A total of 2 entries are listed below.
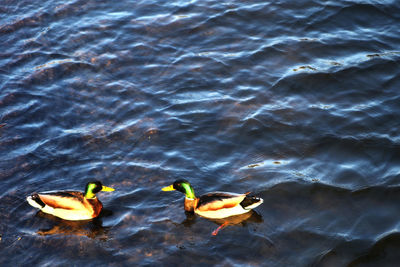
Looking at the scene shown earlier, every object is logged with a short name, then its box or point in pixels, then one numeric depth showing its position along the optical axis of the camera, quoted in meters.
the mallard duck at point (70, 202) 18.94
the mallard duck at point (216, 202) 18.53
